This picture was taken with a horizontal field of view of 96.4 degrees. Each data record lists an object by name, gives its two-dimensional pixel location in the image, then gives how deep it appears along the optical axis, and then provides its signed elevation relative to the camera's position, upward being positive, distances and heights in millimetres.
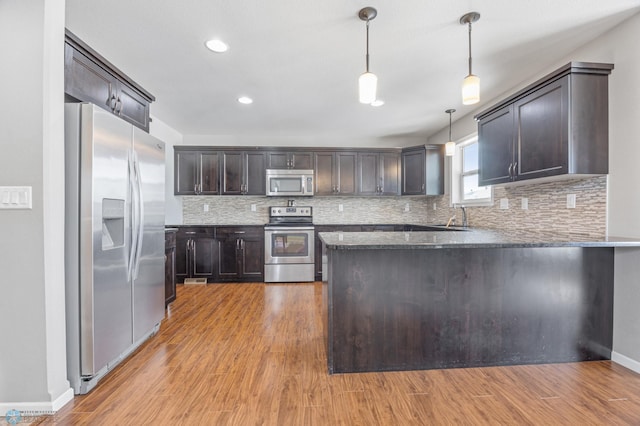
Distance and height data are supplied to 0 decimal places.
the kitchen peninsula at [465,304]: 1904 -654
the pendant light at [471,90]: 1800 +765
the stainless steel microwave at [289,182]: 4707 +459
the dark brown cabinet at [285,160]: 4750 +832
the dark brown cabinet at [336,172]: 4824 +639
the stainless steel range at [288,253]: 4445 -678
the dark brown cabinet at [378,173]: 4887 +631
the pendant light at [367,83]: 1765 +786
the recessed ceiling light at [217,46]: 2234 +1314
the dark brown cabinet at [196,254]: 4367 -675
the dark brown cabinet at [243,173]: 4715 +612
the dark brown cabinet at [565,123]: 1988 +641
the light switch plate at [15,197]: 1482 +68
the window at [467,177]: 3783 +473
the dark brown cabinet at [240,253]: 4422 -674
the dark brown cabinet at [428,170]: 4555 +639
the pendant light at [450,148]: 3418 +739
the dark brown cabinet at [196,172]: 4664 +623
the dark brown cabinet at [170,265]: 3156 -627
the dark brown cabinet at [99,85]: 1736 +892
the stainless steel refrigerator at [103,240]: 1661 -196
